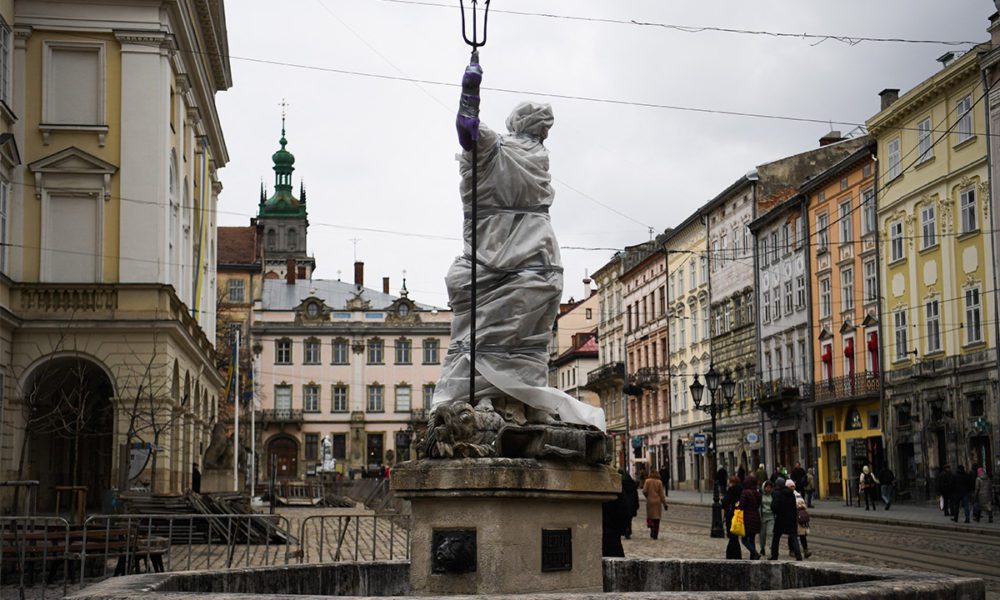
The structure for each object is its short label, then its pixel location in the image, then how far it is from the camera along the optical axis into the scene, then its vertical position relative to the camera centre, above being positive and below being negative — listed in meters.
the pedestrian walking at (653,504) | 26.45 -1.14
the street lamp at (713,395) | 27.61 +1.27
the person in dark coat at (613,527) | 13.32 -0.81
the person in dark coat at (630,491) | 17.95 -0.63
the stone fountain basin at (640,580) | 6.89 -0.84
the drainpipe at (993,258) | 38.05 +5.32
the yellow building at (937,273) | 39.81 +5.40
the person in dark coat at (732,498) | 22.03 -0.87
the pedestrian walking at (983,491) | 35.12 -1.28
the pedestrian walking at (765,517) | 21.77 -1.17
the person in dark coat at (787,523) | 20.03 -1.16
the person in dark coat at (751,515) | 19.77 -1.04
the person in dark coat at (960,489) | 32.72 -1.13
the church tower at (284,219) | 155.12 +26.66
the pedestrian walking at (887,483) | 40.00 -1.20
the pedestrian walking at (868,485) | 40.59 -1.24
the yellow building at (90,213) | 31.20 +5.68
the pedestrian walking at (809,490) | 41.78 -1.42
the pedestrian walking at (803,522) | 21.40 -1.24
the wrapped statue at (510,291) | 9.02 +1.07
